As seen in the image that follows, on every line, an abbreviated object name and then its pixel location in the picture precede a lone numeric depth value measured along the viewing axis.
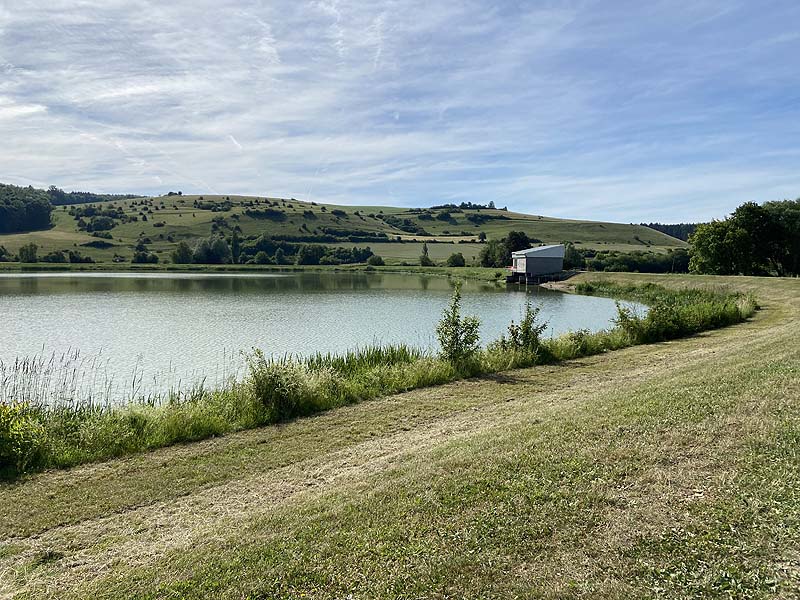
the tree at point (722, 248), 47.69
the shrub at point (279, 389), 9.96
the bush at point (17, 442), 7.22
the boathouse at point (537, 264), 72.56
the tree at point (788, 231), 45.59
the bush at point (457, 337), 13.91
